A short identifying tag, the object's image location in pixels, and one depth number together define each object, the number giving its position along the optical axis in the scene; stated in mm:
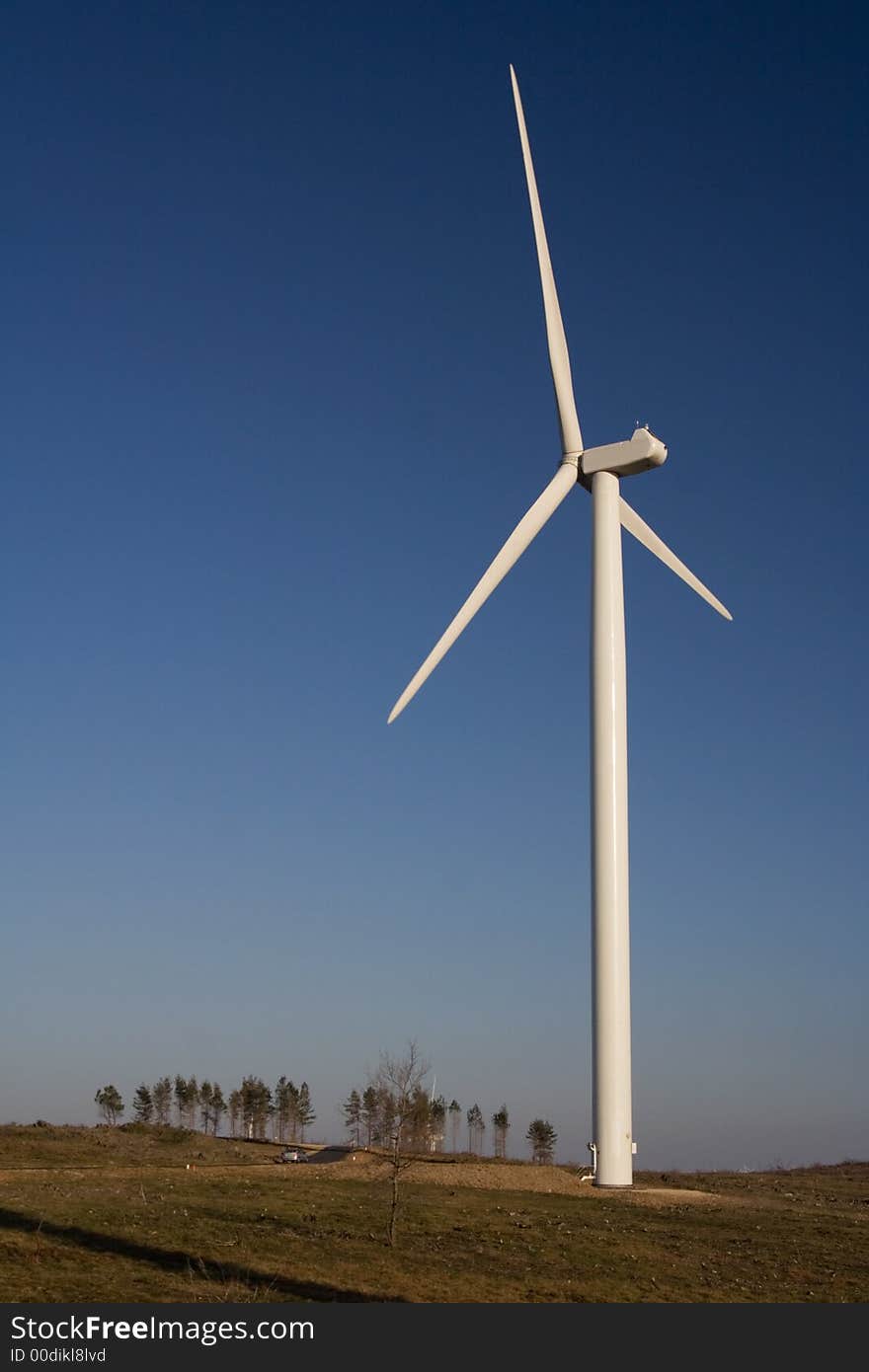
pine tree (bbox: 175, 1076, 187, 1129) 161375
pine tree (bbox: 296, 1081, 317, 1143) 163625
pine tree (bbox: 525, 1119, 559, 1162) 136750
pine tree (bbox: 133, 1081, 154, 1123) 161375
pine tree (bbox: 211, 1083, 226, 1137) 156000
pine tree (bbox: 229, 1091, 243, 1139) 154250
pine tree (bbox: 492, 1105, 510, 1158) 142250
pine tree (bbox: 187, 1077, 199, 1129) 161000
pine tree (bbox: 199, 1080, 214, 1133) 157125
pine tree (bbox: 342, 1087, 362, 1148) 135125
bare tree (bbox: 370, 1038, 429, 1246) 52456
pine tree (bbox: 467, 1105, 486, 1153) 165750
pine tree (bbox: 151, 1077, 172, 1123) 162500
